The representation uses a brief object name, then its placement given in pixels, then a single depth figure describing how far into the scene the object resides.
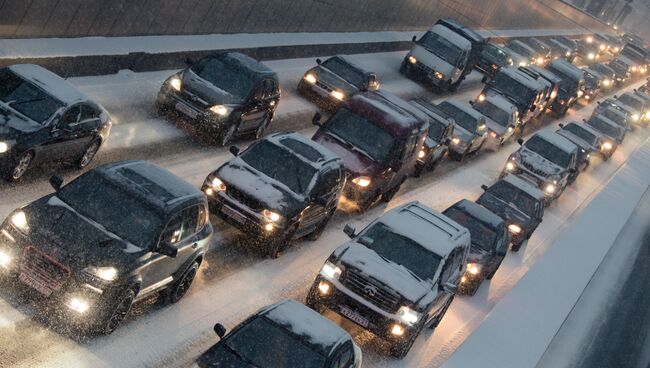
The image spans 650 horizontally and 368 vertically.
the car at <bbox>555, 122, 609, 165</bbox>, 37.16
